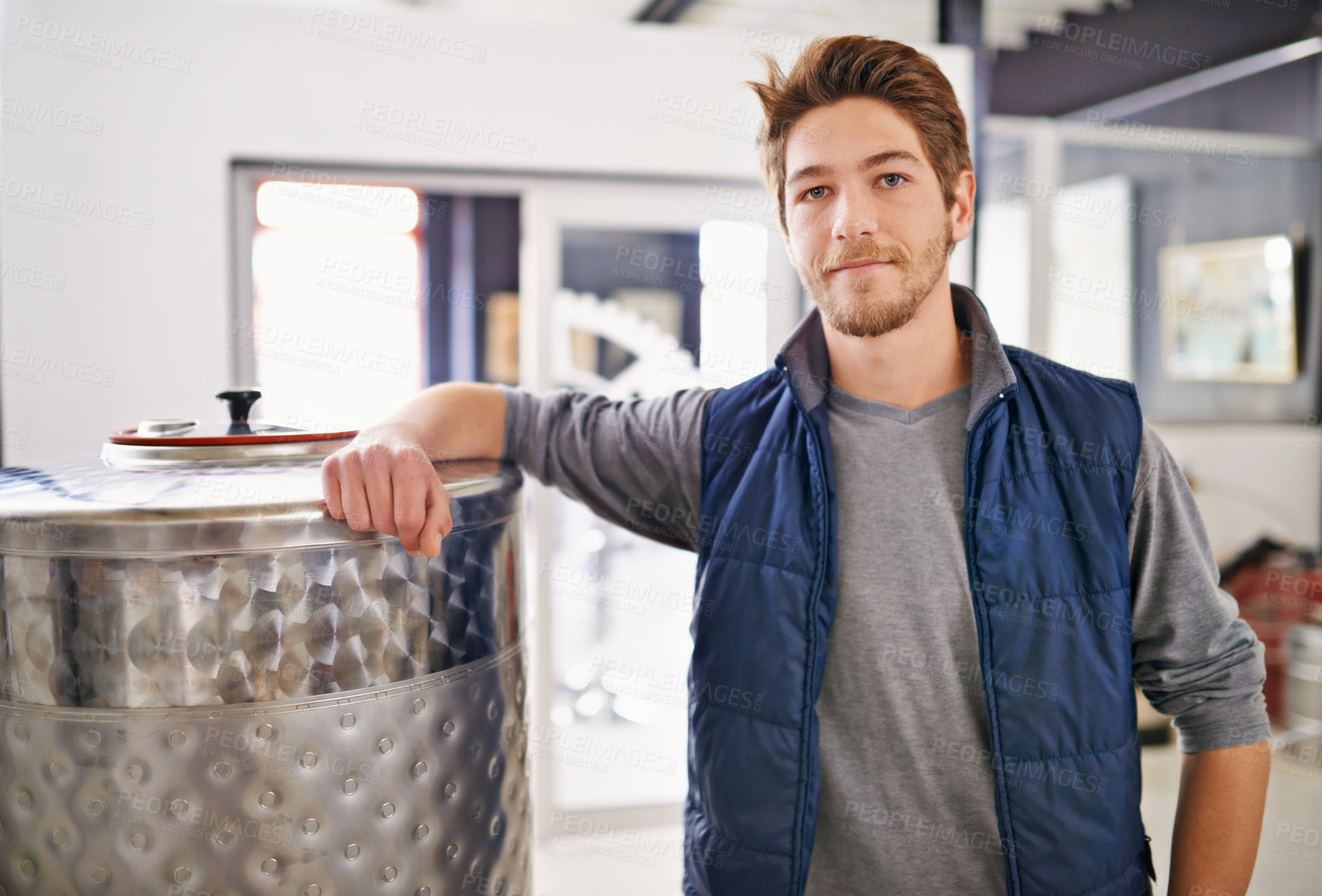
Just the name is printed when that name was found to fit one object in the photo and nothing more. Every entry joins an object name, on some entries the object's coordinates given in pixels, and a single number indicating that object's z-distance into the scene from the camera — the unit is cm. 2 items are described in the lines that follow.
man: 144
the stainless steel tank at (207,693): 108
